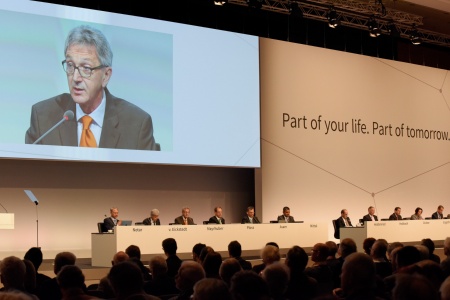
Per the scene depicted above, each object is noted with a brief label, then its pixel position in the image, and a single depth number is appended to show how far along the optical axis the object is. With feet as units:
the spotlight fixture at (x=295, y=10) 44.57
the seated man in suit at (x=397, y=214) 46.57
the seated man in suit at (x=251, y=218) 39.86
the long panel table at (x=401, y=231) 39.60
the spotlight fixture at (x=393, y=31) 49.14
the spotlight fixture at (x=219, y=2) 40.14
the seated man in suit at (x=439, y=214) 48.22
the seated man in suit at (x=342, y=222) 43.73
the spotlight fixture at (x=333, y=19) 45.52
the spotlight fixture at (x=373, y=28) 47.24
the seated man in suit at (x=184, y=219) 37.60
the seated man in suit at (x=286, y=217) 41.45
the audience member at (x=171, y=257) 19.40
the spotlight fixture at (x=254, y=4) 42.63
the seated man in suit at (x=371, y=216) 45.42
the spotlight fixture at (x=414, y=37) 50.37
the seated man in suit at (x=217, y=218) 38.70
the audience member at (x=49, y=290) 14.67
